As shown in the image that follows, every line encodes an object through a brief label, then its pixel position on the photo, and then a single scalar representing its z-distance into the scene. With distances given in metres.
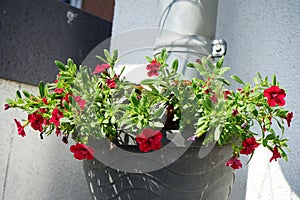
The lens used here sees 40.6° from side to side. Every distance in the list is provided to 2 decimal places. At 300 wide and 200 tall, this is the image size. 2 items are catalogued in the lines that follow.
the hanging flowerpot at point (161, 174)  1.05
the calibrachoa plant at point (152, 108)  1.00
